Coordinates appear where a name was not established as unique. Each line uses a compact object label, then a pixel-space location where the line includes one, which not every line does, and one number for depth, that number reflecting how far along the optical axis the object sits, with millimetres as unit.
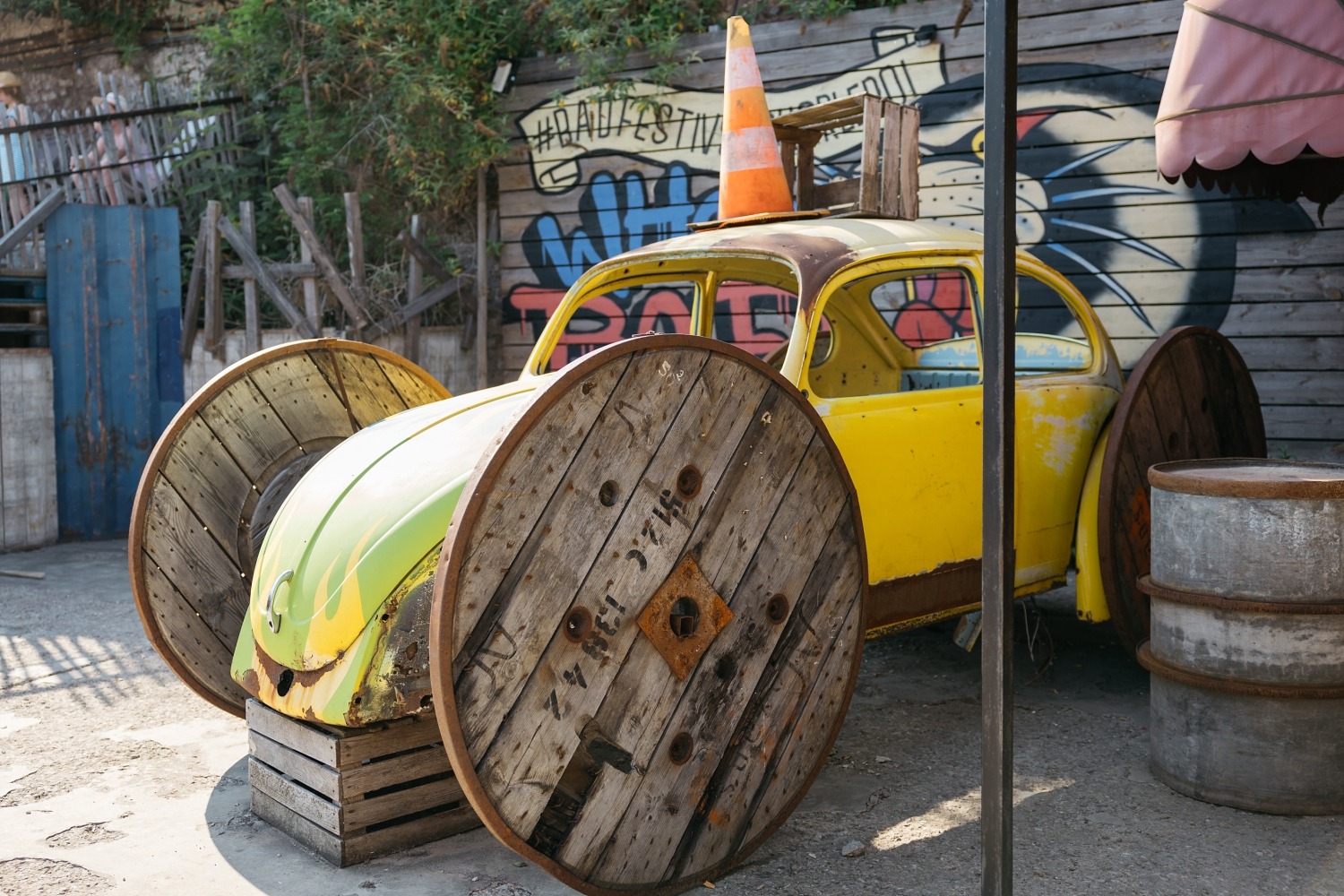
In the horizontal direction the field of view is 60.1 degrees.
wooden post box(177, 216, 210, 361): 9242
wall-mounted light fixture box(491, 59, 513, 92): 9727
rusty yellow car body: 3293
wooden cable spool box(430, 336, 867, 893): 2820
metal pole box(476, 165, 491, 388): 9852
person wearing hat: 9969
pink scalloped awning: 4191
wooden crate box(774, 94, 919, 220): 4957
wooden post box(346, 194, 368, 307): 8984
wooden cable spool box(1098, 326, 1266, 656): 4566
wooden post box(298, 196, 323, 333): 8875
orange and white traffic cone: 4984
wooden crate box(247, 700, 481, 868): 3385
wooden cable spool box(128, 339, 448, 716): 4215
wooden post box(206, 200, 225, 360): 9188
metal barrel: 3662
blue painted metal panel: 8523
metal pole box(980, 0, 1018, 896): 2486
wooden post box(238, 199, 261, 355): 9094
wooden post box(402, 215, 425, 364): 9375
